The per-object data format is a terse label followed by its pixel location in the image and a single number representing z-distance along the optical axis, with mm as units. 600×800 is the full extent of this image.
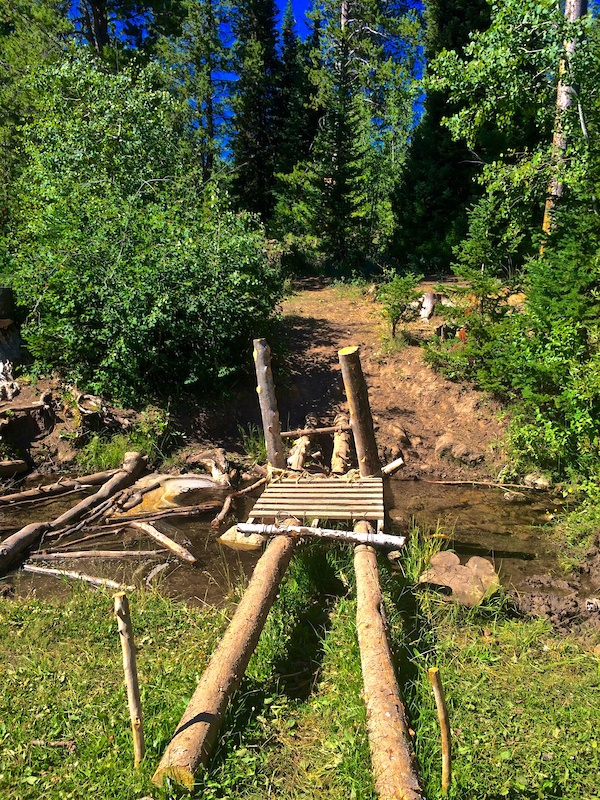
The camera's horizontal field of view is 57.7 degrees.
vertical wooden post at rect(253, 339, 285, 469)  6797
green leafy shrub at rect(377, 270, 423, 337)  9961
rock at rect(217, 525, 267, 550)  6418
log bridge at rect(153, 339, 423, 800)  2975
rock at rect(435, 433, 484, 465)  8578
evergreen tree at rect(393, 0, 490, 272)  17781
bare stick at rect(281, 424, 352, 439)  8103
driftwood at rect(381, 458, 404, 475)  6852
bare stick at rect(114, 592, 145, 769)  2941
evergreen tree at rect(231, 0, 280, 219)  22062
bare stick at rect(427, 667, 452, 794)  2580
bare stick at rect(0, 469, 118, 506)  7449
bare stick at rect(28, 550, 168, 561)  6078
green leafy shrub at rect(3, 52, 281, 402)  8492
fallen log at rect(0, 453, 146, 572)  5949
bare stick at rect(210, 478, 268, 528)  6984
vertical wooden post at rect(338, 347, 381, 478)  5852
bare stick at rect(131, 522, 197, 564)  6062
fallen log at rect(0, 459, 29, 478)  8141
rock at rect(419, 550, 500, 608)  5113
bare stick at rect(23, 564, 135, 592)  5355
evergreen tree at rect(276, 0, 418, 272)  16719
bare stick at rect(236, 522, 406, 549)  4809
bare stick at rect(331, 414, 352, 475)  7305
